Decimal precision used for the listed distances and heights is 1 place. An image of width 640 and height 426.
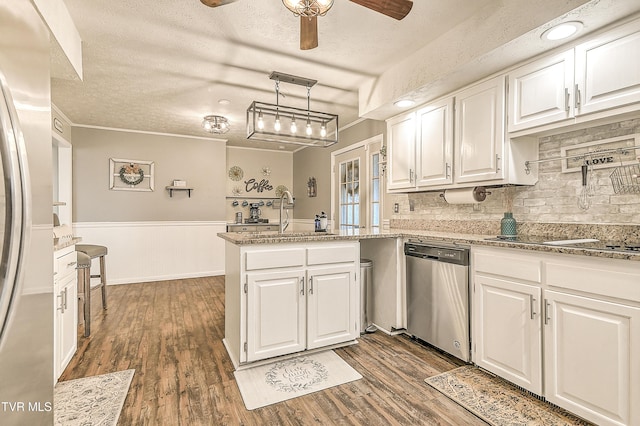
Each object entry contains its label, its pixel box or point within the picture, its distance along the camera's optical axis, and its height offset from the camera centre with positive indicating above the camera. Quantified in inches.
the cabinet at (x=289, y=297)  86.9 -25.3
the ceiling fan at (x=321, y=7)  62.5 +42.5
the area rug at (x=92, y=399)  67.9 -44.1
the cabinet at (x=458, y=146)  90.7 +21.6
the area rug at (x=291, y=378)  76.4 -44.3
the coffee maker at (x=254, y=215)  241.0 -2.2
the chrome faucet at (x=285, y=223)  96.6 -3.4
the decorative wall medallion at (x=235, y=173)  243.1 +30.4
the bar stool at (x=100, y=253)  131.0 -16.9
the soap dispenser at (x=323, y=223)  124.4 -4.5
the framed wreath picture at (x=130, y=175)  195.9 +24.3
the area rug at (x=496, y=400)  66.5 -44.1
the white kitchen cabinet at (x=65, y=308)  79.1 -25.6
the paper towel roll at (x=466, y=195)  102.6 +5.0
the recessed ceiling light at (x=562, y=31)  69.0 +40.5
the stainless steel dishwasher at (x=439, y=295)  89.5 -26.0
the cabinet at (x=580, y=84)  65.5 +29.5
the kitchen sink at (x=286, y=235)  93.2 -7.1
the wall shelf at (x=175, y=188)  207.9 +16.3
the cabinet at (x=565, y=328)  58.1 -25.4
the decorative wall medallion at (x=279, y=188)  258.1 +19.7
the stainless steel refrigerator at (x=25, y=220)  26.2 -0.6
